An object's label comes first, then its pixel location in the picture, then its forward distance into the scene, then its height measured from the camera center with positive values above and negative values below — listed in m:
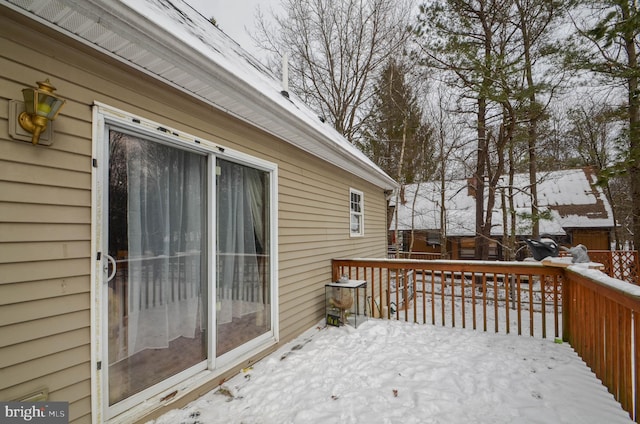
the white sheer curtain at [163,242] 2.18 -0.20
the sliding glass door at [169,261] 2.02 -0.36
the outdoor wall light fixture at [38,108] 1.59 +0.60
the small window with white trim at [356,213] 6.43 +0.09
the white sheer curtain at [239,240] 2.89 -0.24
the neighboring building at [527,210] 14.00 +0.00
